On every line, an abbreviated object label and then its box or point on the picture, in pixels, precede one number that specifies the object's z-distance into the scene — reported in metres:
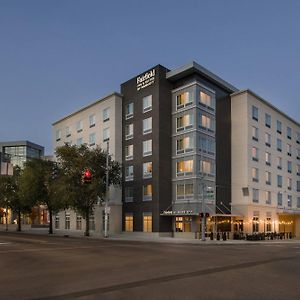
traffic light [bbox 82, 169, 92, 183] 24.37
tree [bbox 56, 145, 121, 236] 35.41
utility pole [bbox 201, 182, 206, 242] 30.32
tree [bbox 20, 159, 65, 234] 41.04
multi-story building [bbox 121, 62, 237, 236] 37.80
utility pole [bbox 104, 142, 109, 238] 34.52
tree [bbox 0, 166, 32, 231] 49.25
